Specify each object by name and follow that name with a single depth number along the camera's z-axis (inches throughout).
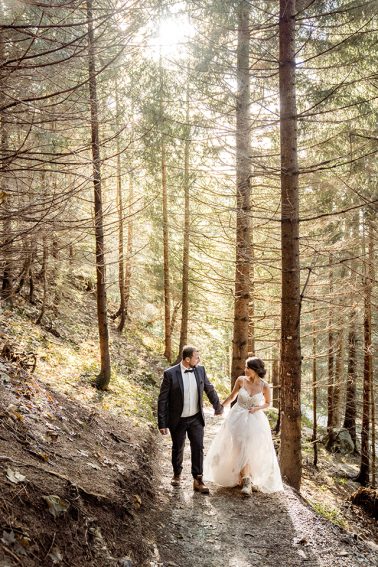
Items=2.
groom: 255.8
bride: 259.6
